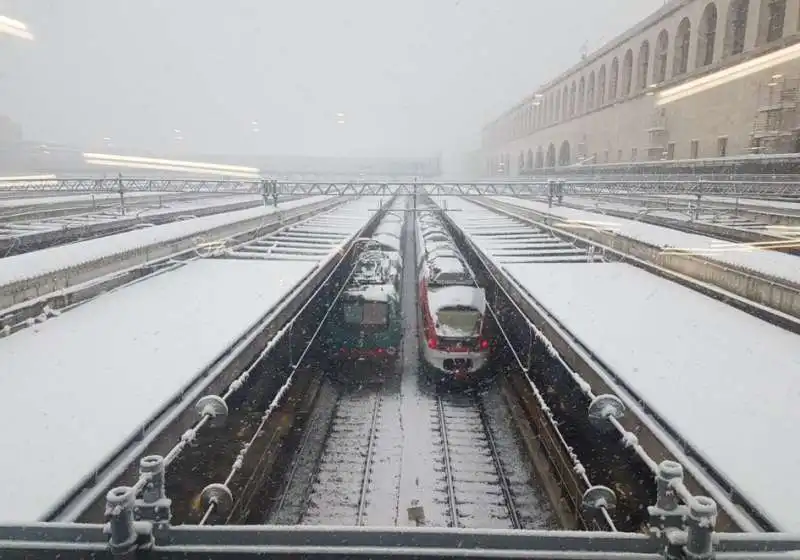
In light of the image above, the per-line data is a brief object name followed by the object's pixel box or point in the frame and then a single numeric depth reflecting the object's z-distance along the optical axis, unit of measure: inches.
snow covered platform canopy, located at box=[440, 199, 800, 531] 189.5
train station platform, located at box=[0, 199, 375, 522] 191.6
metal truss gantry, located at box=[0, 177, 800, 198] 808.8
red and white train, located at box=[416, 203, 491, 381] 534.9
